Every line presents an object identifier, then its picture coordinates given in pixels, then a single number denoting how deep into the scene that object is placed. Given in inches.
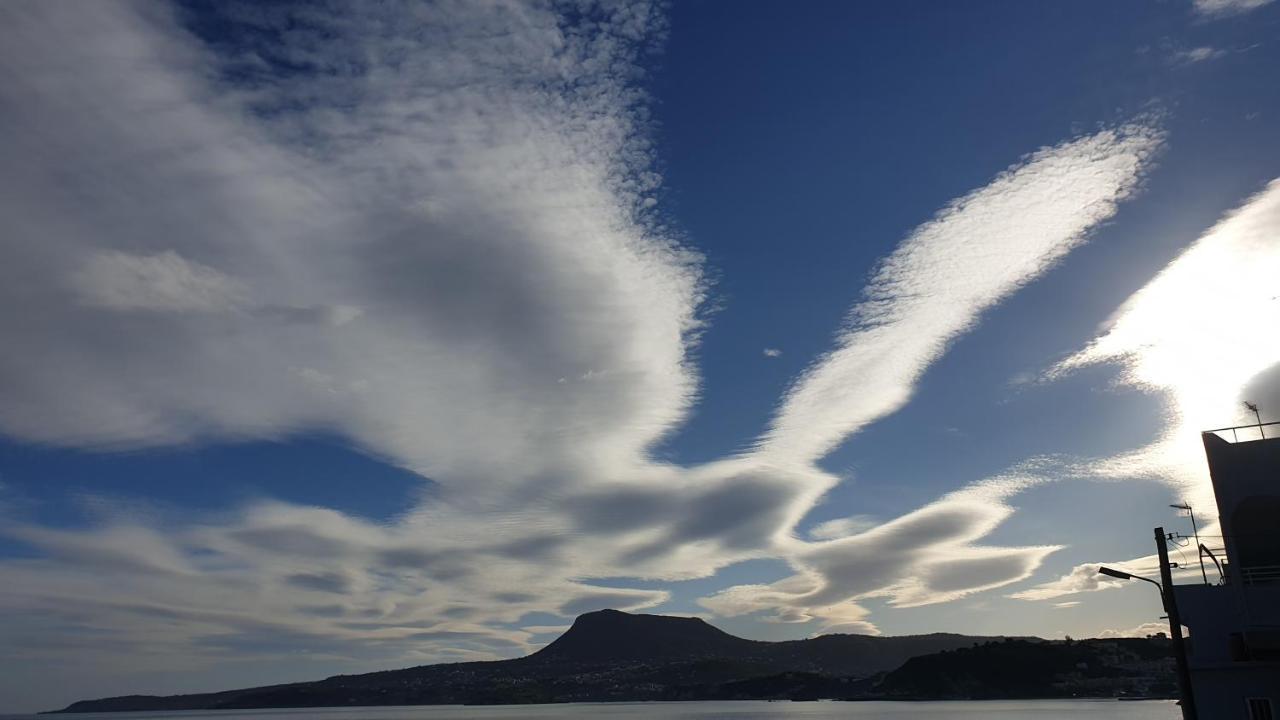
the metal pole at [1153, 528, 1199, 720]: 1093.8
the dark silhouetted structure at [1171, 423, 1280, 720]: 1333.7
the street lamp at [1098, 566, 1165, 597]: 1157.1
